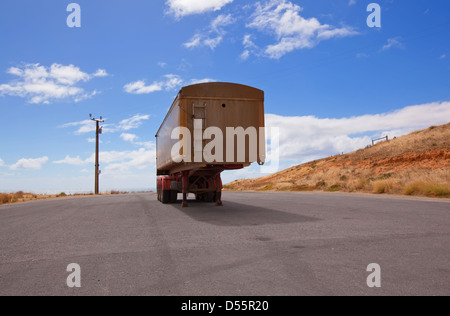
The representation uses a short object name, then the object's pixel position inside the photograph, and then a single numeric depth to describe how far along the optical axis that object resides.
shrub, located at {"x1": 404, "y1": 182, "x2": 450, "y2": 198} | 17.75
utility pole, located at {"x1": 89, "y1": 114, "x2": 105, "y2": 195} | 39.65
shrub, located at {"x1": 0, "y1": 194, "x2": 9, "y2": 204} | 25.50
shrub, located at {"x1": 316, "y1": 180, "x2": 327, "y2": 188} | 31.10
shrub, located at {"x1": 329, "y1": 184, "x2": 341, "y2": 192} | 28.15
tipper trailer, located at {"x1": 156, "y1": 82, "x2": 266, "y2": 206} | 11.70
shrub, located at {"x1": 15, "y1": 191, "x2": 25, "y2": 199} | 31.36
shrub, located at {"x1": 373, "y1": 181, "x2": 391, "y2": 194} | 22.00
